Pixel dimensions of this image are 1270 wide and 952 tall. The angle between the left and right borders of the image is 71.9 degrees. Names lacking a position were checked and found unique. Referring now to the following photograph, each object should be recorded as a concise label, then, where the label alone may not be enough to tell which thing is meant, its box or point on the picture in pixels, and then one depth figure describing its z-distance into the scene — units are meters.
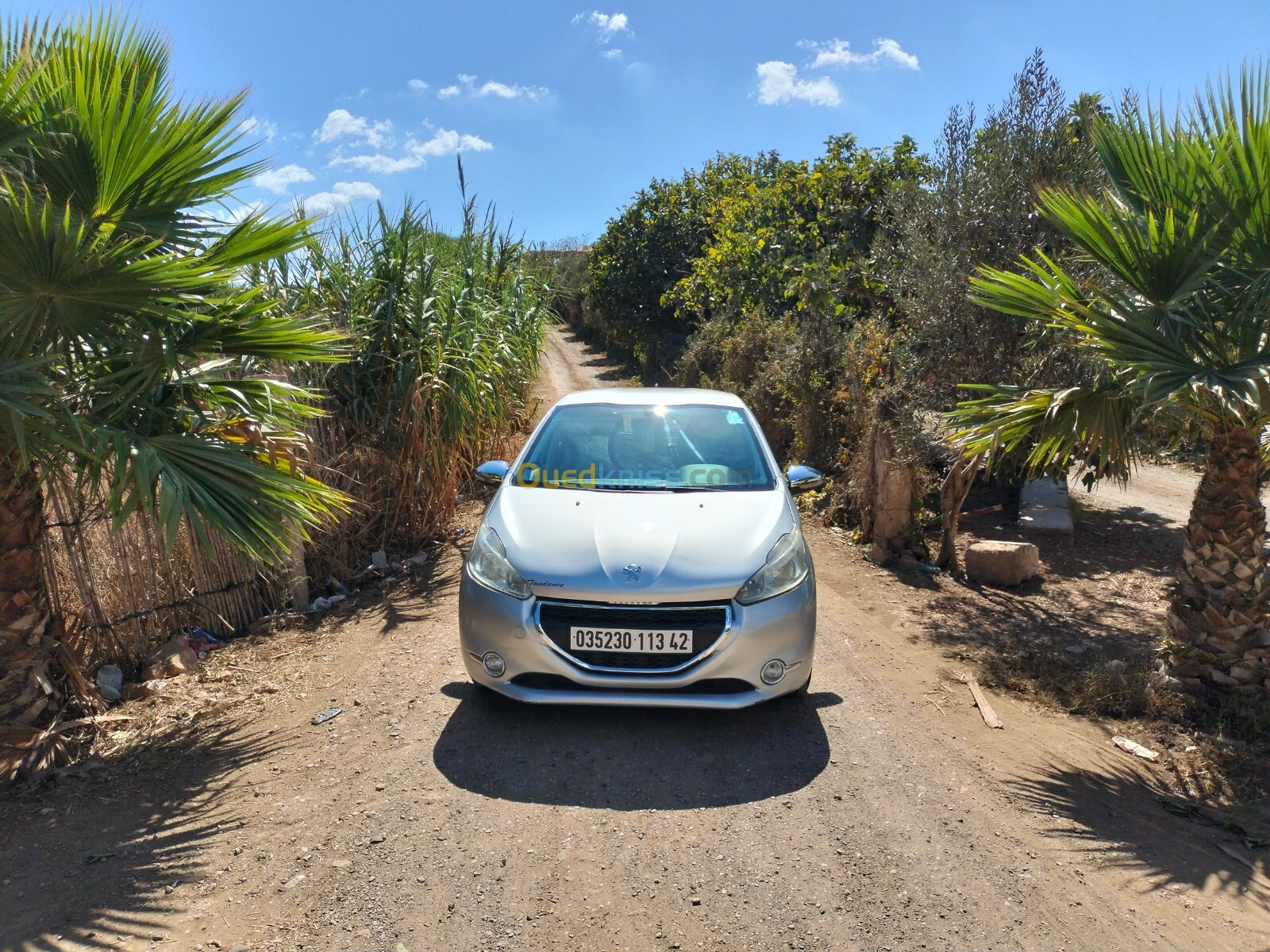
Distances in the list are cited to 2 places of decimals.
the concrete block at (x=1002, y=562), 7.74
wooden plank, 4.76
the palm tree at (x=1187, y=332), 4.01
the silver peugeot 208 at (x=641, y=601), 3.99
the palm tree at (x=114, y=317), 3.53
